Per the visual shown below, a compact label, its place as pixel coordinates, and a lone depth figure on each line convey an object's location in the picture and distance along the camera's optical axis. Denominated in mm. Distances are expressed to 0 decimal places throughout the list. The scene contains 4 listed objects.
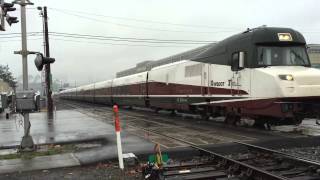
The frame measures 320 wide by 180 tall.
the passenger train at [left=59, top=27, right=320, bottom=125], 8931
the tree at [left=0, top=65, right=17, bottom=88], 70432
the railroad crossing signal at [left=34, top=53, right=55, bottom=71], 7938
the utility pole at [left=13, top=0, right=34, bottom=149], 7847
